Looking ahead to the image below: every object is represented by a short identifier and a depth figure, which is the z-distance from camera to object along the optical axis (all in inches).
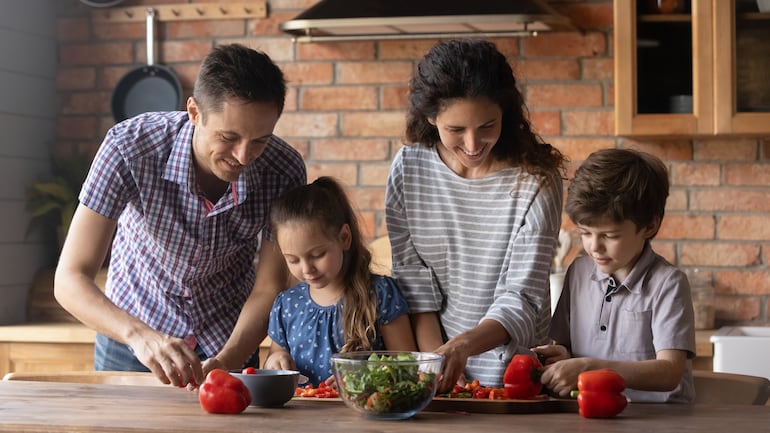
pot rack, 148.7
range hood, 126.6
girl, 85.3
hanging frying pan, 150.3
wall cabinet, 129.3
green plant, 145.9
